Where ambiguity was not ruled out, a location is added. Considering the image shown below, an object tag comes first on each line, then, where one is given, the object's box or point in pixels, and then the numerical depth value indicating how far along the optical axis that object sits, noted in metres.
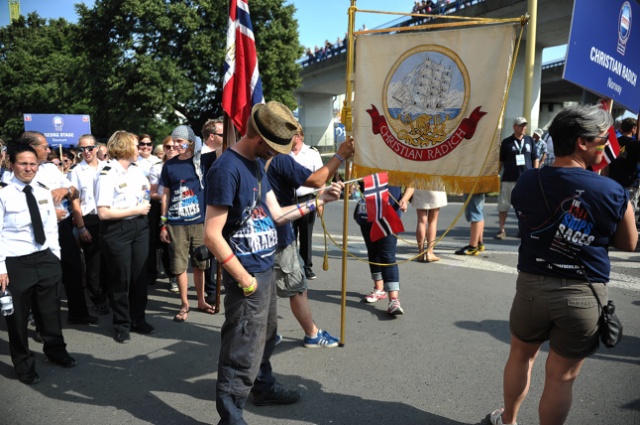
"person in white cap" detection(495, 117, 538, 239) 8.59
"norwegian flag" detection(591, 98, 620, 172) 3.65
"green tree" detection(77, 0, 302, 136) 27.23
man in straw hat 2.78
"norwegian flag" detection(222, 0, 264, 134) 4.54
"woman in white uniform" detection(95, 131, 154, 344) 4.53
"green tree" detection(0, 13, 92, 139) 32.09
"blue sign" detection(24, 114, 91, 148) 17.23
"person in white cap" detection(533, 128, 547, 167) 9.50
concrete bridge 21.47
